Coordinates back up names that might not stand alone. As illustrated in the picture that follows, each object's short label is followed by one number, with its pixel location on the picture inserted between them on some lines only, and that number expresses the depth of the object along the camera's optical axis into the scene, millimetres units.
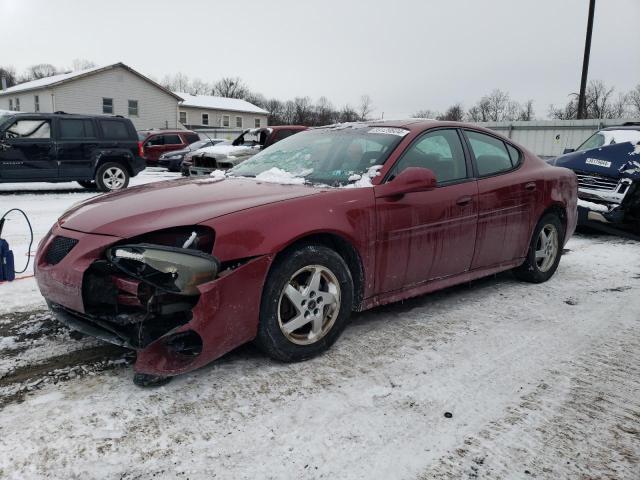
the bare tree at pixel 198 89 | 91788
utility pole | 22484
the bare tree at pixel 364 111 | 80569
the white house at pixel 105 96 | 32938
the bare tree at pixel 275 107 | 81162
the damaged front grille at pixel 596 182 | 7569
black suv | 10586
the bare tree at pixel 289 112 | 75512
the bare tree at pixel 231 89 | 85062
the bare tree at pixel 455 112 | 70462
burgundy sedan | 2652
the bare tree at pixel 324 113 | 69925
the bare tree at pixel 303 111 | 72688
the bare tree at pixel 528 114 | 73812
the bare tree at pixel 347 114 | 70838
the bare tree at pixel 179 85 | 93688
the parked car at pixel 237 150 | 11172
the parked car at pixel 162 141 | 20625
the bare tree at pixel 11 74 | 76175
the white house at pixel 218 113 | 48562
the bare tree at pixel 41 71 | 88875
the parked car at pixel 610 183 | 7438
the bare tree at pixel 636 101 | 57312
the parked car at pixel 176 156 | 18703
